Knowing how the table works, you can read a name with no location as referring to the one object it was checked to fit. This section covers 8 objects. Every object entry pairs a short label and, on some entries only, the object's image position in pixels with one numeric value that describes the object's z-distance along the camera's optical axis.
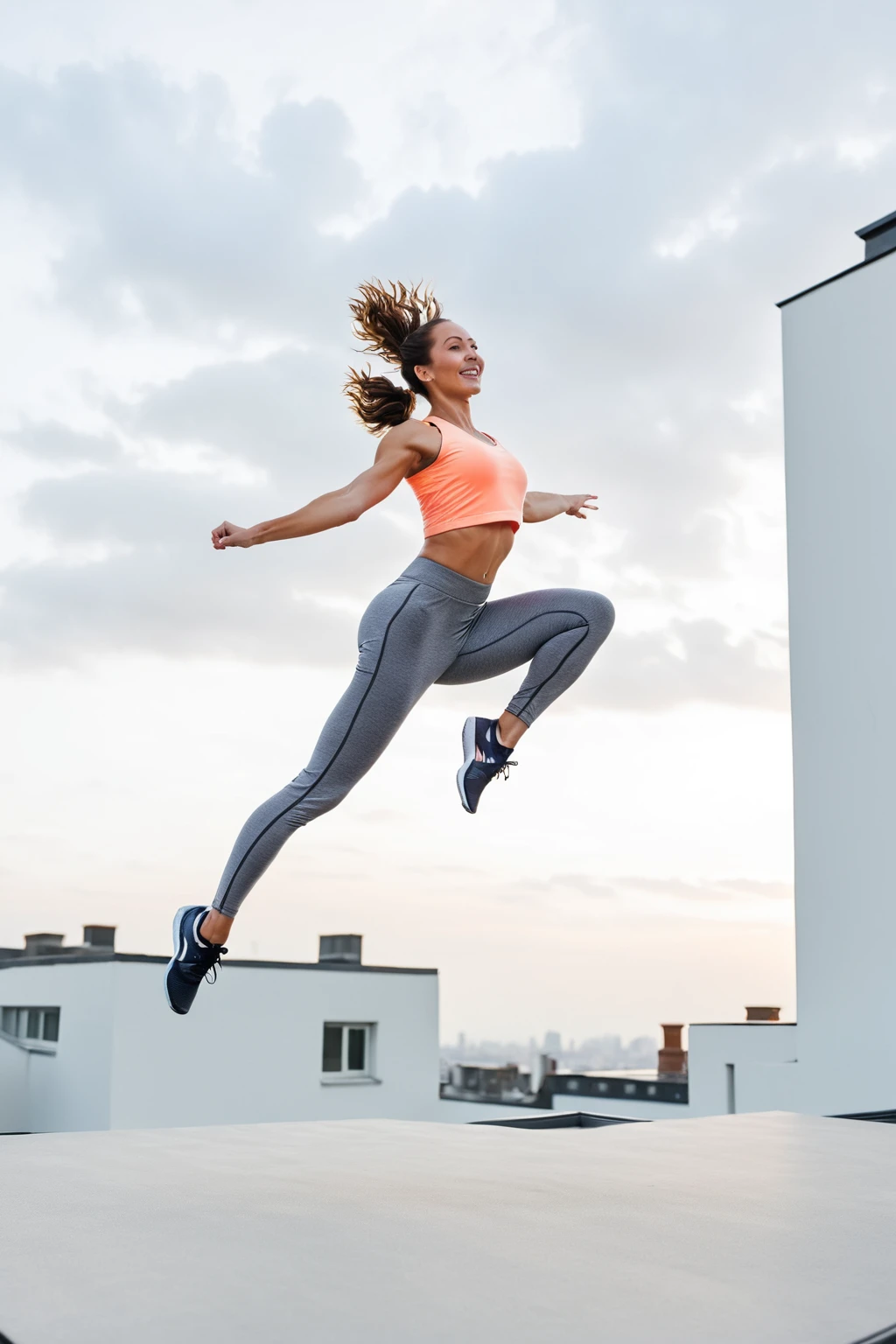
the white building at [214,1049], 13.34
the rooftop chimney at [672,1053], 15.06
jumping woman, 2.84
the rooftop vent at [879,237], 8.39
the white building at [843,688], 7.56
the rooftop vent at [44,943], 17.55
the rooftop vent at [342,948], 15.90
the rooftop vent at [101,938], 16.64
